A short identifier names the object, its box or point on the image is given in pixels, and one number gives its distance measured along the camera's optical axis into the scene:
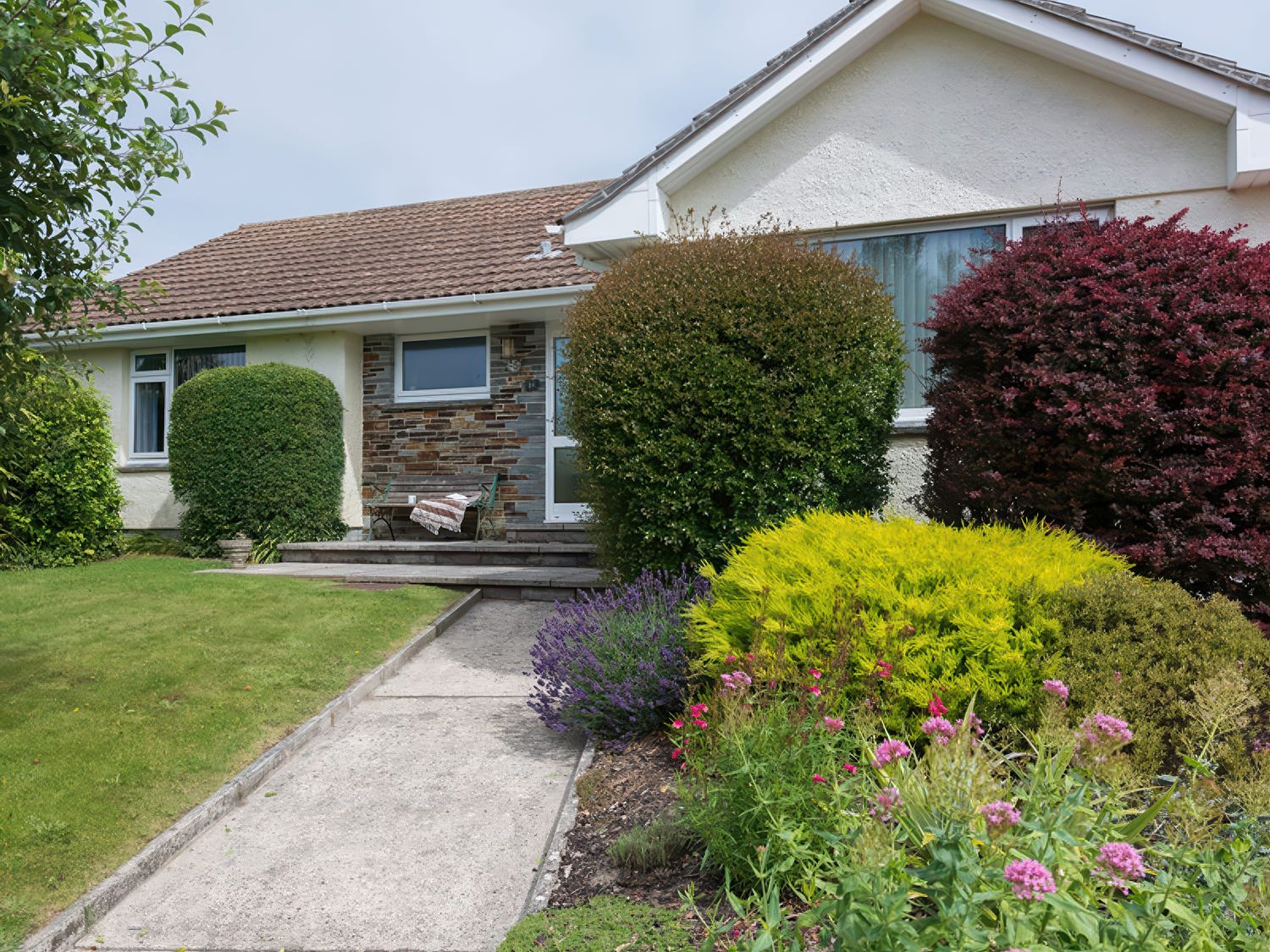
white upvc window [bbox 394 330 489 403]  11.72
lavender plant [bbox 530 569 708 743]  4.33
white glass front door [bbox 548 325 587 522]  11.05
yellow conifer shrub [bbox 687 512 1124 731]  3.40
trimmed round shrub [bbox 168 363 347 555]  10.42
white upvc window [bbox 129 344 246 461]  12.48
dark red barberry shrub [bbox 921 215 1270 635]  4.25
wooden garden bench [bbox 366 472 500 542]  11.27
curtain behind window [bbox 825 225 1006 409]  7.82
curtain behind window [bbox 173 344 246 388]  12.30
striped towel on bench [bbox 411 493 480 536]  10.77
